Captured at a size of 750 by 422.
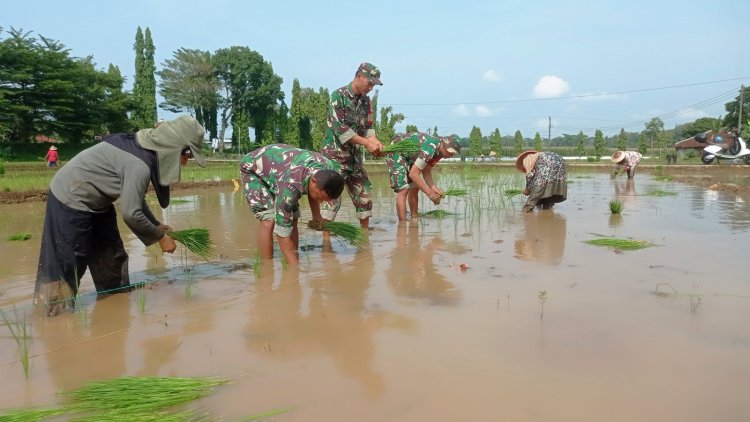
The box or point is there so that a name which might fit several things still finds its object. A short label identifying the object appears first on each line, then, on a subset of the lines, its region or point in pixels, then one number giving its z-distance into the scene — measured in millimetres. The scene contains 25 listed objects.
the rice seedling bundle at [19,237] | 4766
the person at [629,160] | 13000
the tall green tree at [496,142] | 41500
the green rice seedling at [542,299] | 2354
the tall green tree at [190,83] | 40469
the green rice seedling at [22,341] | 1811
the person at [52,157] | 17344
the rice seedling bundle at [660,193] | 8778
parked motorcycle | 20883
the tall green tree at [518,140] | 43094
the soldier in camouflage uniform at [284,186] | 3068
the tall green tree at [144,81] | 34750
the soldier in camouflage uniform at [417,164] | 5316
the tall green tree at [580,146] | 41853
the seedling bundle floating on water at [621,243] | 3912
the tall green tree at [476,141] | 40719
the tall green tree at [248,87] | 41094
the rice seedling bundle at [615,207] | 5875
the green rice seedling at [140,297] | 2543
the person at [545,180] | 6305
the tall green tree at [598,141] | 38875
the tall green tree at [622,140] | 41594
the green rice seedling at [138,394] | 1539
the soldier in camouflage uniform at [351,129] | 4348
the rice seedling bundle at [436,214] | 6094
